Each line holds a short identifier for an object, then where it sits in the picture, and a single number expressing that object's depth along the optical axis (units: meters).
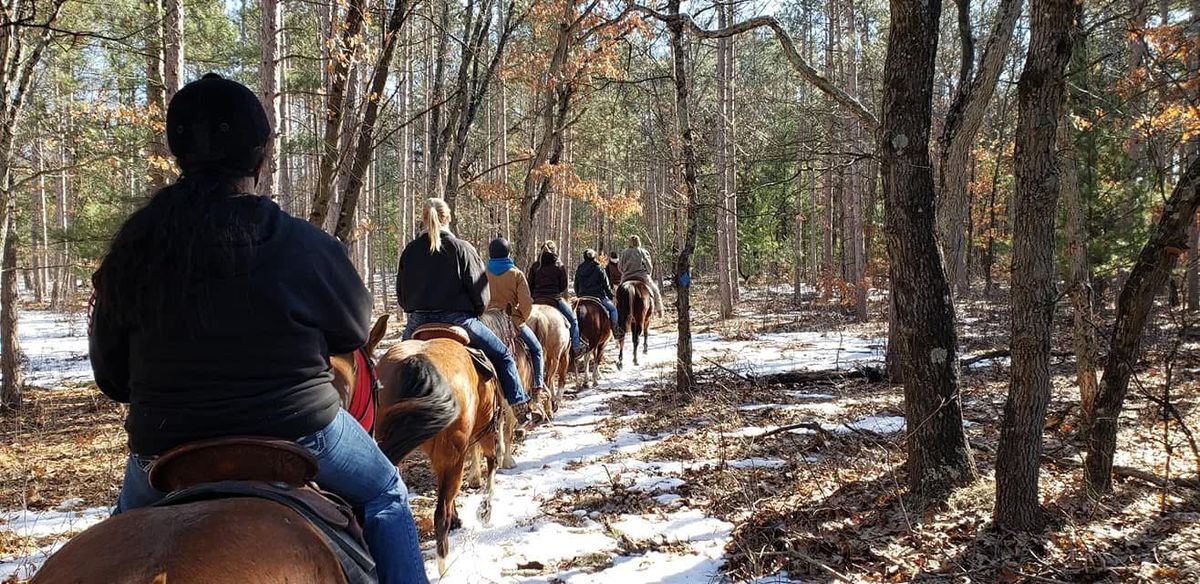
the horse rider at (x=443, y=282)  5.25
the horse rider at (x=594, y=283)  12.84
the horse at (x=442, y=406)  4.05
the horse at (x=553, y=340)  9.16
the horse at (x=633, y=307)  14.09
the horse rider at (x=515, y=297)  7.22
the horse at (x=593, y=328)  12.03
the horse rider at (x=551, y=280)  10.81
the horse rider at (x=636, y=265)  15.02
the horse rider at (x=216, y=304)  1.85
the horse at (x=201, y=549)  1.53
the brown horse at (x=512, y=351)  6.14
